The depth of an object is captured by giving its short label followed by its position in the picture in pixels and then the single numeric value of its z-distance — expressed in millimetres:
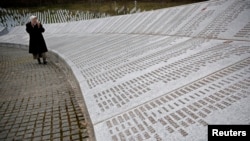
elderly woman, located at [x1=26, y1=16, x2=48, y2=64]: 8250
